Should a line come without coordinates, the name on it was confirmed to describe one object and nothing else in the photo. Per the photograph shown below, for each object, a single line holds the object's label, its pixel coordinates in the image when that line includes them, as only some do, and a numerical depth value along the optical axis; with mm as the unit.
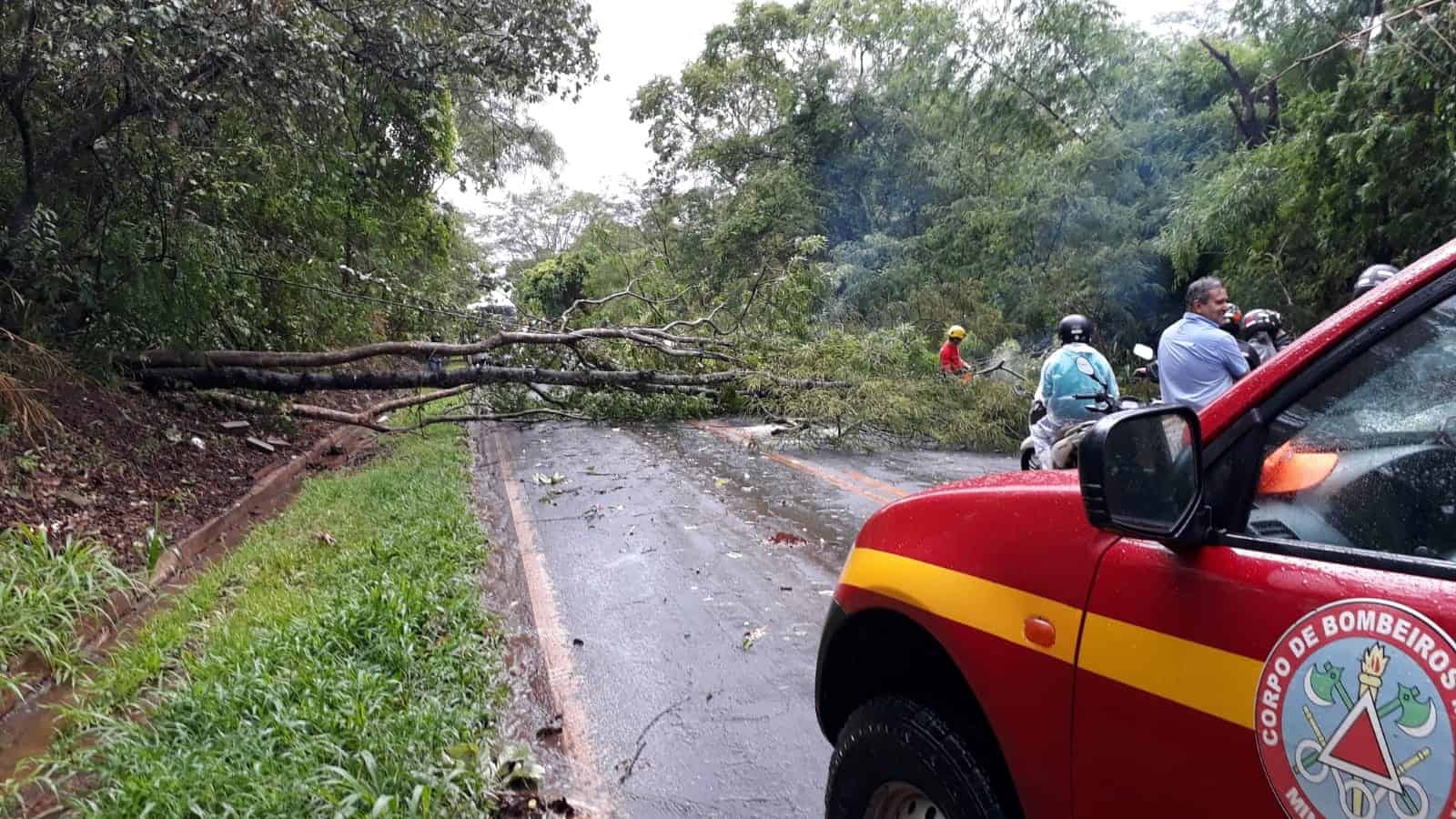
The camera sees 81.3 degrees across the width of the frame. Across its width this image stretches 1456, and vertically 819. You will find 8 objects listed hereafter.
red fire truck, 1067
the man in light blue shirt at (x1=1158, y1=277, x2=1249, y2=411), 4297
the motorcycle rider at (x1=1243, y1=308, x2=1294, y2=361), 5570
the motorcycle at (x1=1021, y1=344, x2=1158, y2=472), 3514
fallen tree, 9727
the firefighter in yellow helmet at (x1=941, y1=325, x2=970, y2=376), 11453
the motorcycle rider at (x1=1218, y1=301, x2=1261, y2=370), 5283
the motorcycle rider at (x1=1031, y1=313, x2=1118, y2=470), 4648
